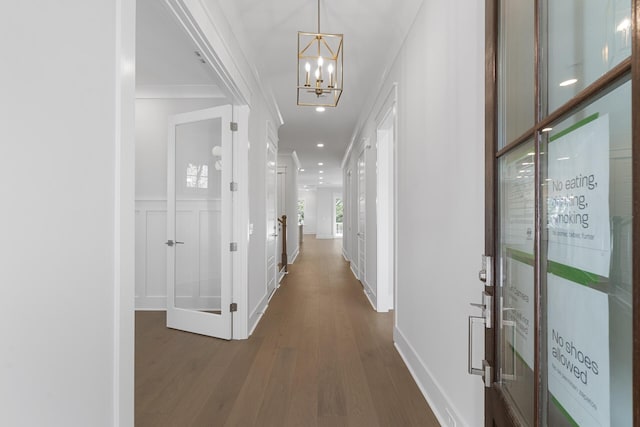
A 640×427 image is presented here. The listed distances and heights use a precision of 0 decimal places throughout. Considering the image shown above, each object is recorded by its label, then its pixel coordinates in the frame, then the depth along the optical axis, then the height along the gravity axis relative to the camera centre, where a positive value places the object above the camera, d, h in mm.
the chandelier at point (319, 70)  2464 +1583
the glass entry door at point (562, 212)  531 +8
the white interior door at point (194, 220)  3197 -57
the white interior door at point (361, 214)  5109 +10
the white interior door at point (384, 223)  3928 -99
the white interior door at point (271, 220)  4645 -79
